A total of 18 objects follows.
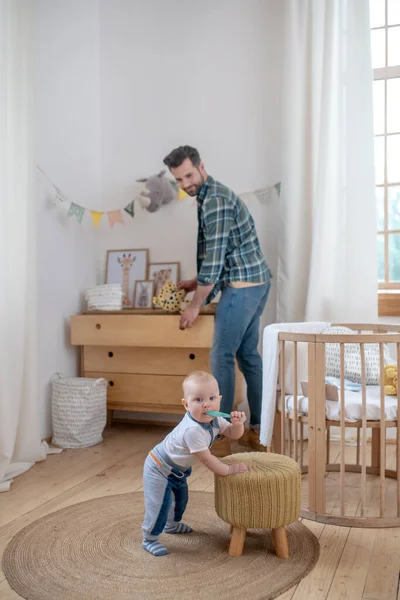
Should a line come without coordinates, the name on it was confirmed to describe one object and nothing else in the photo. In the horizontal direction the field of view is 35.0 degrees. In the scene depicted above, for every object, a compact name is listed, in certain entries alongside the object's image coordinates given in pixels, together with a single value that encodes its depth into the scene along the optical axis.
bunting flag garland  3.31
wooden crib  1.96
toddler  1.75
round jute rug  1.58
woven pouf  1.71
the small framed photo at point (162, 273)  3.55
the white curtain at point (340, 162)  3.07
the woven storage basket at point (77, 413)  3.09
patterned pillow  2.49
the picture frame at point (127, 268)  3.62
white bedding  2.05
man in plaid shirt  2.79
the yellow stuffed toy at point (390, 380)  2.29
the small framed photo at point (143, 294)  3.55
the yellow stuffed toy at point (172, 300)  3.20
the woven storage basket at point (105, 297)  3.39
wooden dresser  3.17
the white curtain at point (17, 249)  2.63
